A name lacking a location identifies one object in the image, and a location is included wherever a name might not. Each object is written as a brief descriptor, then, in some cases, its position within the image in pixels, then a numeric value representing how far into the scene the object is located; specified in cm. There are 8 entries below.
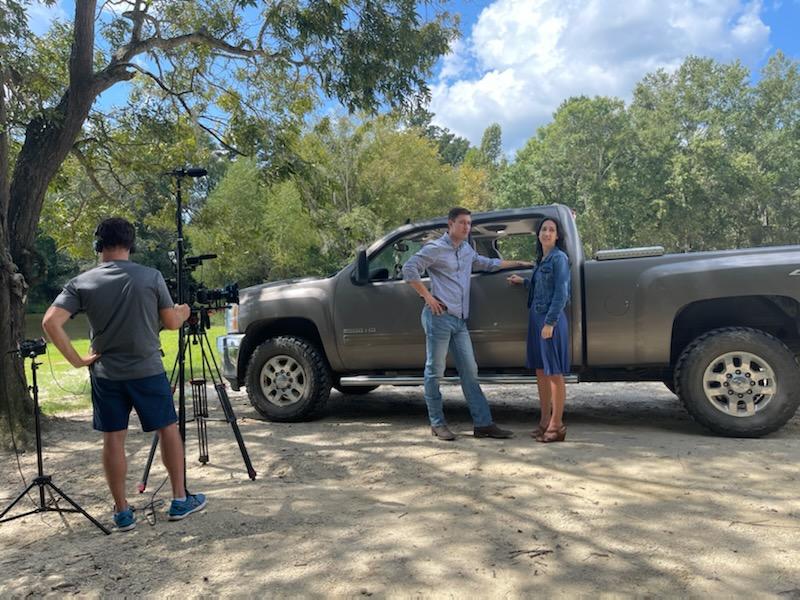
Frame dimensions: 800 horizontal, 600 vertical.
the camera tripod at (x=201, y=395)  410
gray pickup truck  492
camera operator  329
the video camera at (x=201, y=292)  412
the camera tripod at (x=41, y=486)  346
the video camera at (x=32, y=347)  342
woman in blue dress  475
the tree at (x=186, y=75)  598
